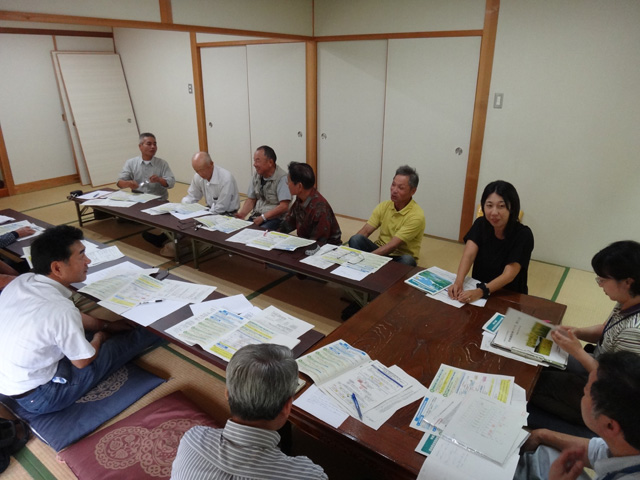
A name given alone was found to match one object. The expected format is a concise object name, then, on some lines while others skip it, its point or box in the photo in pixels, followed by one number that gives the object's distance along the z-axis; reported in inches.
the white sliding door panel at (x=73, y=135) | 240.2
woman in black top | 84.0
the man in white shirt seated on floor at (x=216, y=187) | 151.4
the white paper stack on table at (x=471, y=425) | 46.8
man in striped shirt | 39.2
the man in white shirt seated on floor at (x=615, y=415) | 38.7
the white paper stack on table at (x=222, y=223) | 127.0
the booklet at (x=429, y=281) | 87.2
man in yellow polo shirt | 114.7
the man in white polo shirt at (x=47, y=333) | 69.7
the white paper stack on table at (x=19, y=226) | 125.2
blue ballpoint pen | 54.2
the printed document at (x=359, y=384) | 55.0
